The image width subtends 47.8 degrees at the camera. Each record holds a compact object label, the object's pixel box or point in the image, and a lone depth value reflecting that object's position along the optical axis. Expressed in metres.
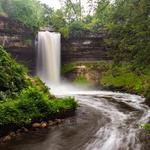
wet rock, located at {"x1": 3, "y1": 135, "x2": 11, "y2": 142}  6.87
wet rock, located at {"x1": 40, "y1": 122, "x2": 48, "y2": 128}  8.06
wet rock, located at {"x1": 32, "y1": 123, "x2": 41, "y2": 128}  7.92
